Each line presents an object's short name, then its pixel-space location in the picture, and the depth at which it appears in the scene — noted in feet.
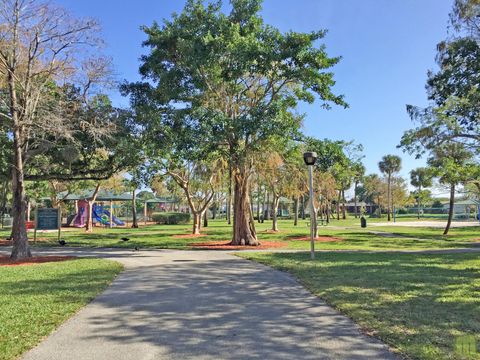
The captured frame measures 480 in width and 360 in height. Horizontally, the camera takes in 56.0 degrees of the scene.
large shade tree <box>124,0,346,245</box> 56.70
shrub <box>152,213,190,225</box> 171.53
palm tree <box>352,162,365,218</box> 94.17
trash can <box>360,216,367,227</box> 140.46
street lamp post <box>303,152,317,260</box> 45.03
